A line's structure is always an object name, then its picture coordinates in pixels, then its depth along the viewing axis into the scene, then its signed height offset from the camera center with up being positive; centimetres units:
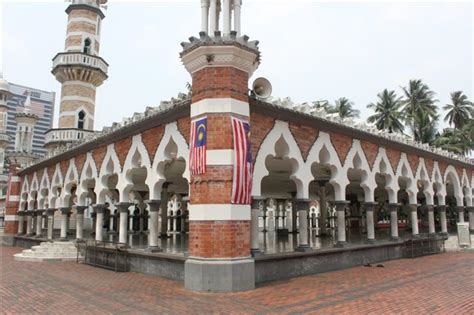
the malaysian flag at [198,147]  872 +152
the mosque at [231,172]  861 +147
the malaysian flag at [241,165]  862 +108
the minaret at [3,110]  3484 +928
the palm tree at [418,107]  4003 +1149
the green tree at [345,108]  4562 +1249
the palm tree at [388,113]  4250 +1118
